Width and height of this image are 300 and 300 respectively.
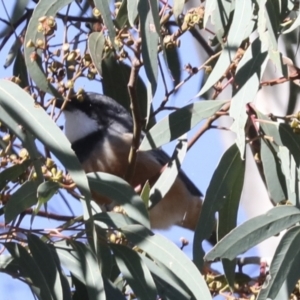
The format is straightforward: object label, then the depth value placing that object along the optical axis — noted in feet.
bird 17.94
